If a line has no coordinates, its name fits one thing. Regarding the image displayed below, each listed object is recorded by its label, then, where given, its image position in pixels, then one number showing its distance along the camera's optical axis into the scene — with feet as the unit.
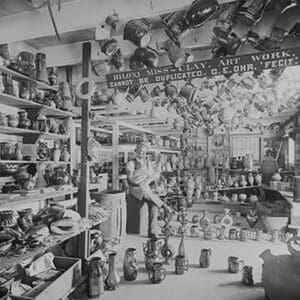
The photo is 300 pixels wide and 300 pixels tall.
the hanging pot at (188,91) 10.91
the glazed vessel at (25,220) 7.67
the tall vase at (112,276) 9.56
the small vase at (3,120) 9.48
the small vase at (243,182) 27.02
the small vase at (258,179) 26.91
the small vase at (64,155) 12.65
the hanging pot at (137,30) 6.99
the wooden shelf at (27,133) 9.79
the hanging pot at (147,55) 8.09
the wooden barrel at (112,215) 12.96
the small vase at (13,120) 9.78
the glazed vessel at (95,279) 8.89
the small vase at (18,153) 10.36
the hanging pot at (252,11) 5.69
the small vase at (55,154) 12.10
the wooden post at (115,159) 16.61
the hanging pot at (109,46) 8.14
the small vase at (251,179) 27.17
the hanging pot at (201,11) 5.71
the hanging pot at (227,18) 6.05
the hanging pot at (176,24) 6.32
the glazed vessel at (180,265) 10.98
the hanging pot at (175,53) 7.90
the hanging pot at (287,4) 5.42
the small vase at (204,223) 16.71
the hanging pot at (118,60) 8.79
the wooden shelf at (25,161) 10.04
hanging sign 7.50
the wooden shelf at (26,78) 9.16
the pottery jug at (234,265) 11.11
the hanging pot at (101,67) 9.89
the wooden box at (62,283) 6.98
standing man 16.38
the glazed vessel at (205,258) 11.75
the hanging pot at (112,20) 6.35
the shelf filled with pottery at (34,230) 6.37
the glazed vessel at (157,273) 10.08
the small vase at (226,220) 17.42
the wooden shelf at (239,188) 26.86
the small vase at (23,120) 10.16
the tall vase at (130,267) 10.29
